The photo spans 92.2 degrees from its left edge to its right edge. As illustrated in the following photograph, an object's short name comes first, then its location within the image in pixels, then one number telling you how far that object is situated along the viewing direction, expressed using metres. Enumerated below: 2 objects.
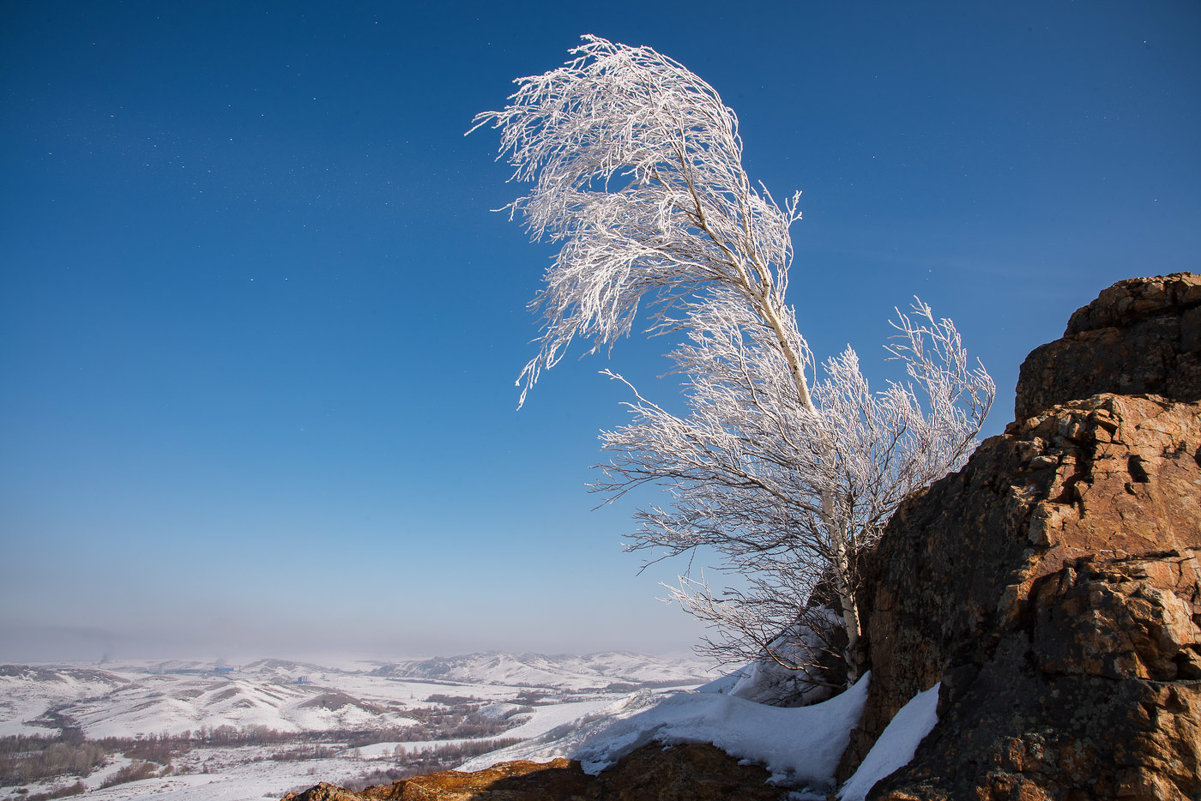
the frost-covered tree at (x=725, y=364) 6.26
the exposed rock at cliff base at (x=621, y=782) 3.78
